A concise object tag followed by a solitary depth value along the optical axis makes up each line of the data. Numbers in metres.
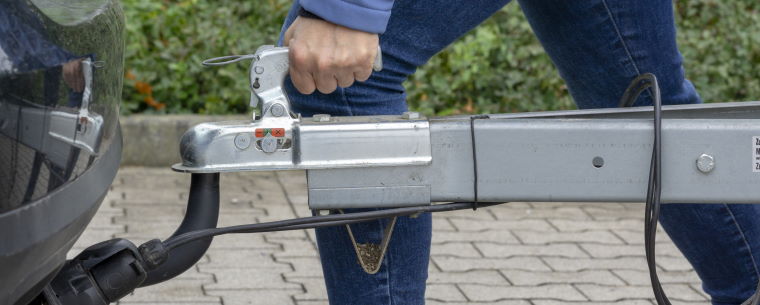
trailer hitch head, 1.49
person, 1.56
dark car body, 1.36
